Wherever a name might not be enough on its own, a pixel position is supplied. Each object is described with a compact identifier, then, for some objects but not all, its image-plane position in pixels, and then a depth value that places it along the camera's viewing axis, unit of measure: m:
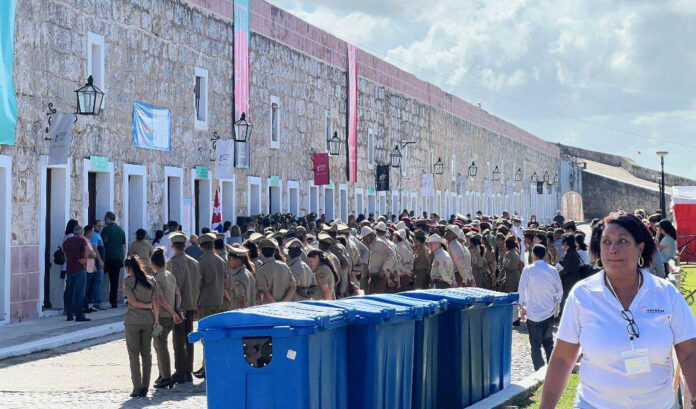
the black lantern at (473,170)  56.66
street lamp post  53.44
